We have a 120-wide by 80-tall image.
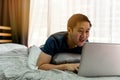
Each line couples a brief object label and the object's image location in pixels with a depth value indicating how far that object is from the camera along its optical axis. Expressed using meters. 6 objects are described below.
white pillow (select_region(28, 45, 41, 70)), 1.63
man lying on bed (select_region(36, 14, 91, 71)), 1.29
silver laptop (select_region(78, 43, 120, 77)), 1.09
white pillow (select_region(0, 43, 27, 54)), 2.36
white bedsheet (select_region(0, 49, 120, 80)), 1.13
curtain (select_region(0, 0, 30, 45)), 3.16
